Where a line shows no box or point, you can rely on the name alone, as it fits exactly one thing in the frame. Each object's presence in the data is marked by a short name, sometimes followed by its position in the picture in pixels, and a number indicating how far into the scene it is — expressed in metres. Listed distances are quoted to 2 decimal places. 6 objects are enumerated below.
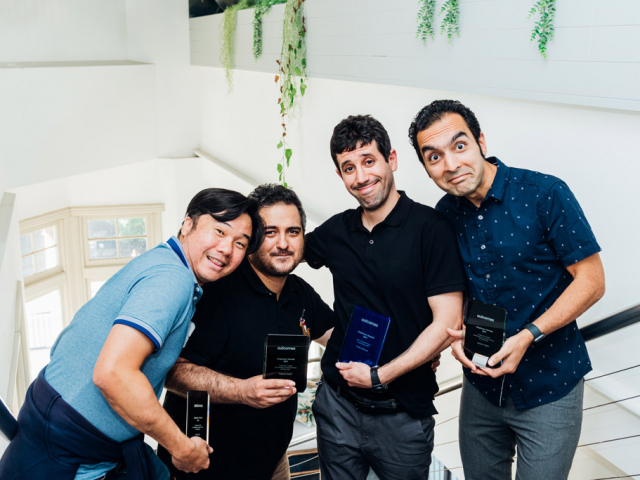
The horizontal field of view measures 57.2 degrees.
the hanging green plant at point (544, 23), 2.18
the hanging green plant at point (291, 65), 4.32
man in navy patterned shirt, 1.63
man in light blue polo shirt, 1.42
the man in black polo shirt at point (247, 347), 1.88
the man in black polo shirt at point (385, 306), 1.82
